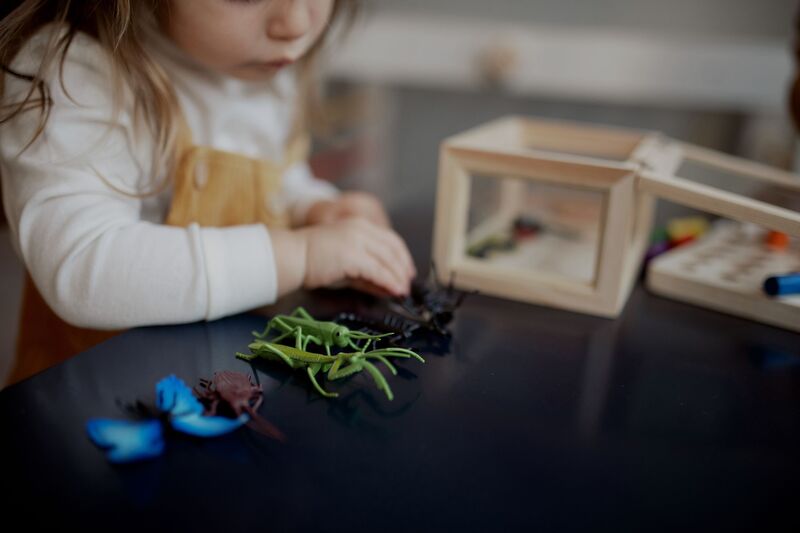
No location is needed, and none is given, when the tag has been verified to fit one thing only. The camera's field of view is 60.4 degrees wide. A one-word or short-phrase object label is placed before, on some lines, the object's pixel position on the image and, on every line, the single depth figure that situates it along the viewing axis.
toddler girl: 0.54
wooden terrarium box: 0.59
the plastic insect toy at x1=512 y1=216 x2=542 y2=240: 0.79
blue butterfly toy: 0.37
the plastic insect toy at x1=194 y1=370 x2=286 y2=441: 0.42
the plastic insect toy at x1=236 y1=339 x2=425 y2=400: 0.46
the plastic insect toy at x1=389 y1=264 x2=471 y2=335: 0.57
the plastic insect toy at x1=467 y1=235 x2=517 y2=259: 0.73
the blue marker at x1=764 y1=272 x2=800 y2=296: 0.60
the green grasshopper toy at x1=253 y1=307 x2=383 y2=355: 0.50
